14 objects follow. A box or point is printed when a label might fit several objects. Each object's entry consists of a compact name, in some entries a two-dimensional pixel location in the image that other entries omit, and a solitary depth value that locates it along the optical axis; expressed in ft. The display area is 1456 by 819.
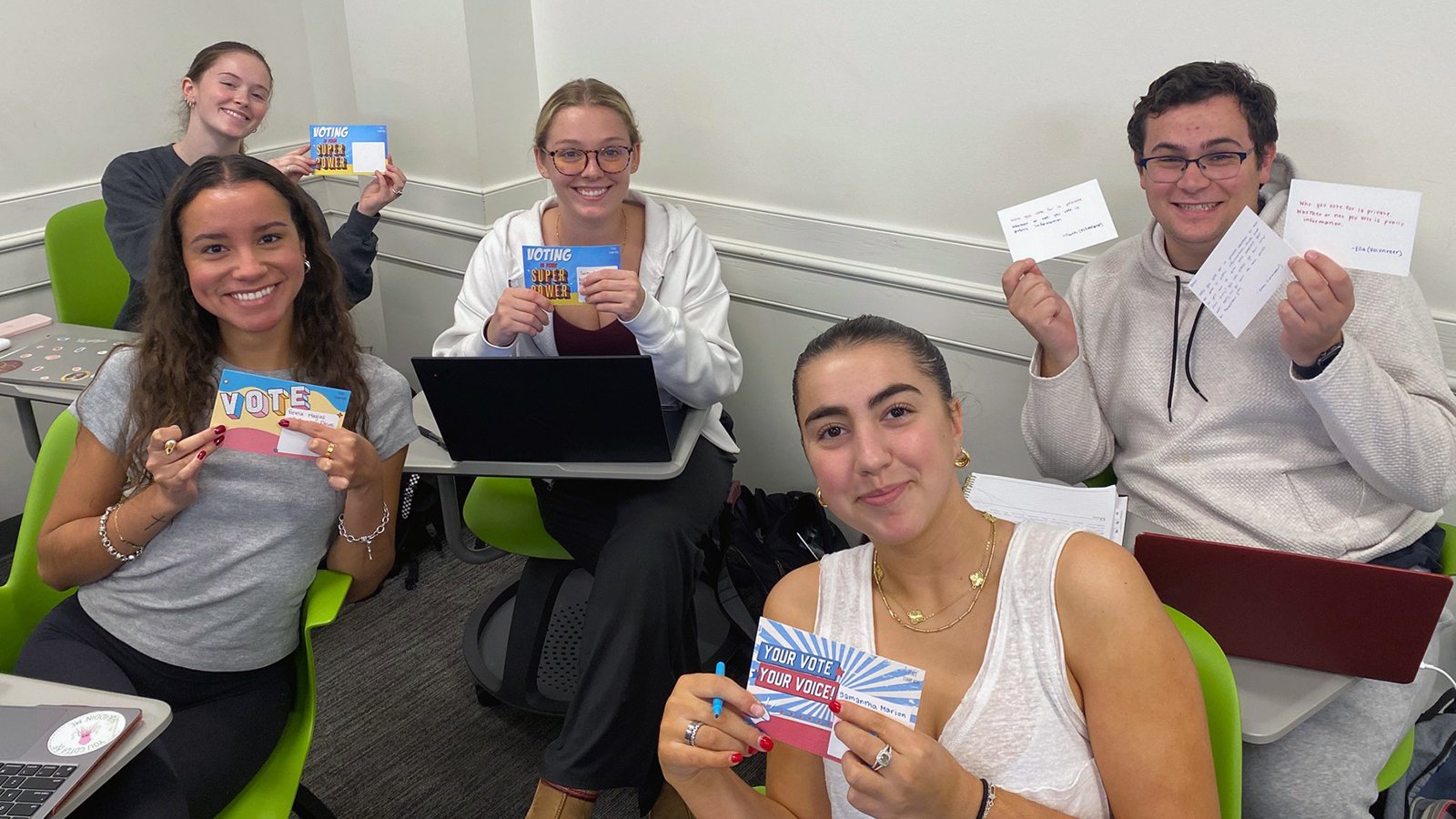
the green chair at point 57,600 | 5.96
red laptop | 4.77
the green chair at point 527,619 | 8.66
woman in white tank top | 4.08
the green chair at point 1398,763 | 5.90
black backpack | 9.24
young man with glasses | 5.70
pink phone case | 9.40
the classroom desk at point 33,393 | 8.09
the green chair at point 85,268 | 10.06
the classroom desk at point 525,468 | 7.08
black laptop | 6.64
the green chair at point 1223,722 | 4.35
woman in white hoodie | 7.23
